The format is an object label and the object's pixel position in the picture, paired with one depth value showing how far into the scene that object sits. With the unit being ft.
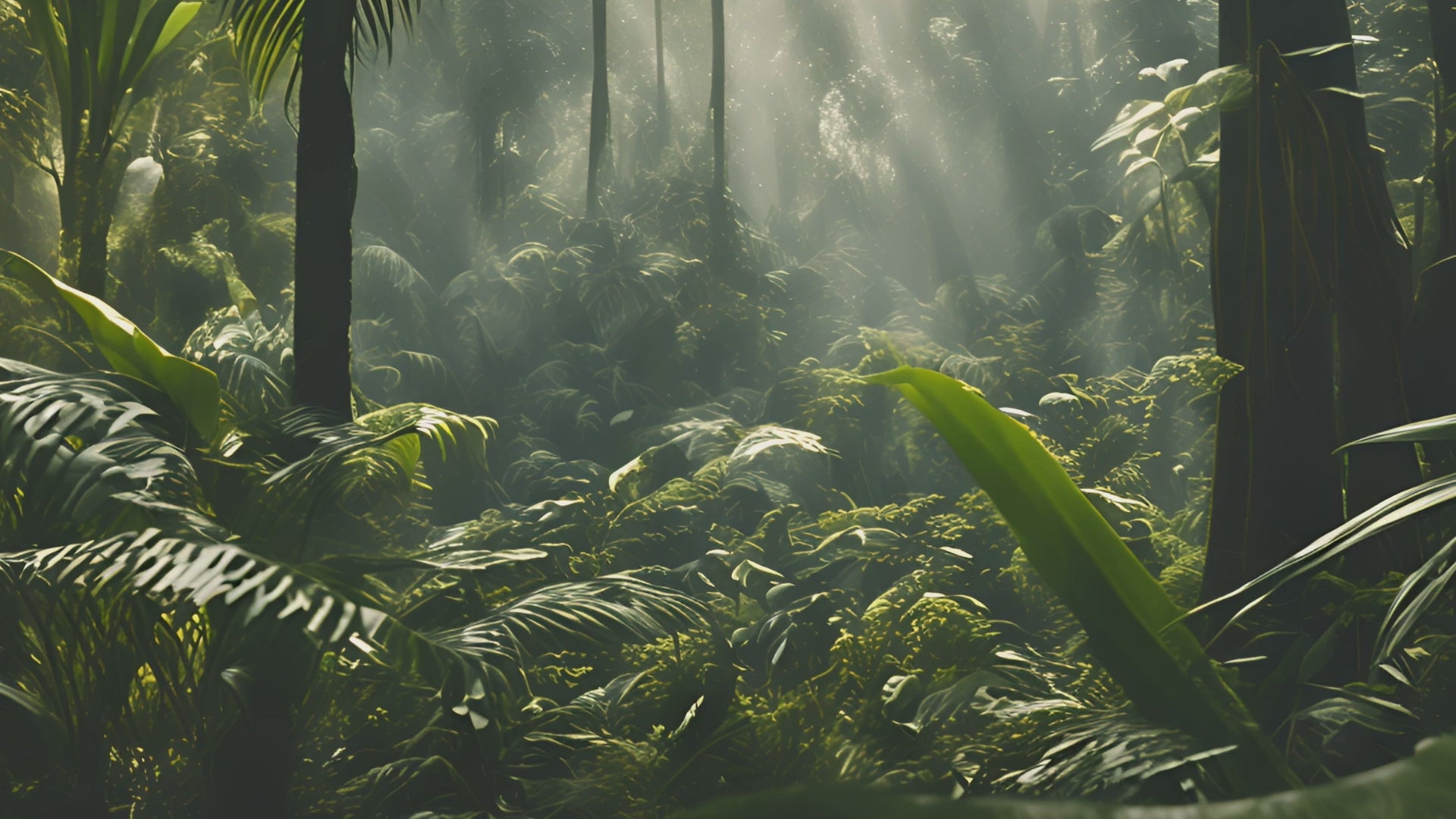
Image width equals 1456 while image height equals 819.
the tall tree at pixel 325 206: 7.48
